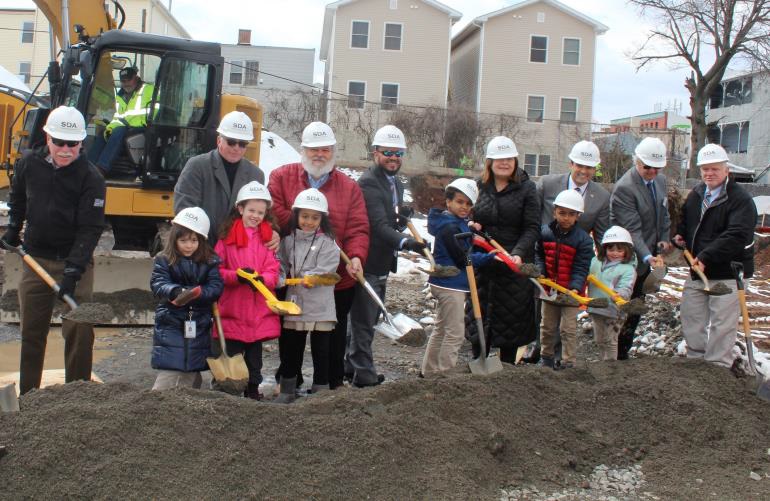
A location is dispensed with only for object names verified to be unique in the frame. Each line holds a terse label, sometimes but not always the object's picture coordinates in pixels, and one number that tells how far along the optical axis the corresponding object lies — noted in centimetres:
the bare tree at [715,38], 2812
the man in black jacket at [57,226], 502
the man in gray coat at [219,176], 532
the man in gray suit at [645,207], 627
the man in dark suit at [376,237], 586
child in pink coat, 506
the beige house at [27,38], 3834
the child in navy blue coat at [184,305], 484
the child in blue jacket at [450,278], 574
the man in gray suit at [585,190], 630
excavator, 835
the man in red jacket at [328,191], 550
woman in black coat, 598
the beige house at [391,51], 3083
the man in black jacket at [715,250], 602
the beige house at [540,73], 3130
